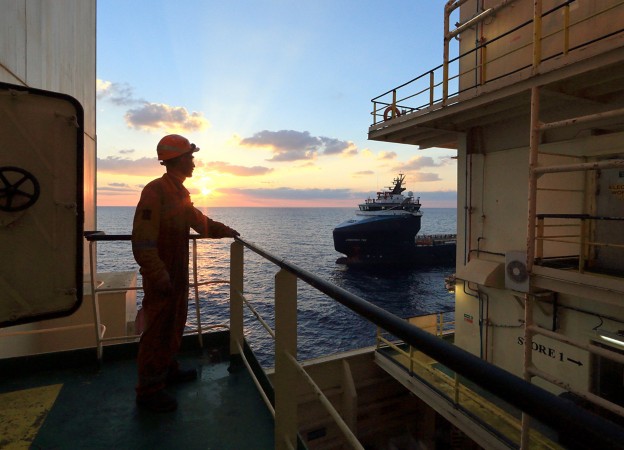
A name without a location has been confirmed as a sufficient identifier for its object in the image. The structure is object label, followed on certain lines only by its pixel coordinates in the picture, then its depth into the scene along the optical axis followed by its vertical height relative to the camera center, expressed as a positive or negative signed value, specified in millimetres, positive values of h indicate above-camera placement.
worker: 2740 -401
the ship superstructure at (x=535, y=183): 5777 +732
